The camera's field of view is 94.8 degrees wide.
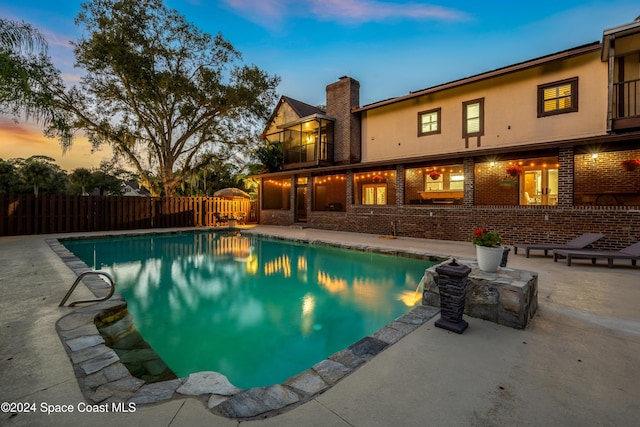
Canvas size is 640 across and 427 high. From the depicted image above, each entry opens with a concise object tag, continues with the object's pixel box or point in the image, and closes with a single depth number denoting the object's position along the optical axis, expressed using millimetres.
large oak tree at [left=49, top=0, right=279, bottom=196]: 14508
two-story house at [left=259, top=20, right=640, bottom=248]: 8297
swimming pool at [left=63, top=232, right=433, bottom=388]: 3328
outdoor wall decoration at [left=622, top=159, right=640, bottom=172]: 7902
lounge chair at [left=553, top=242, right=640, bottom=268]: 5688
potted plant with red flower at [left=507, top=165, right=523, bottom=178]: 9430
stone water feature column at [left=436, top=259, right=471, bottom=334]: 2872
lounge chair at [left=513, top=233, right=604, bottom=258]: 6652
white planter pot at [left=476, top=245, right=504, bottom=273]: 3490
